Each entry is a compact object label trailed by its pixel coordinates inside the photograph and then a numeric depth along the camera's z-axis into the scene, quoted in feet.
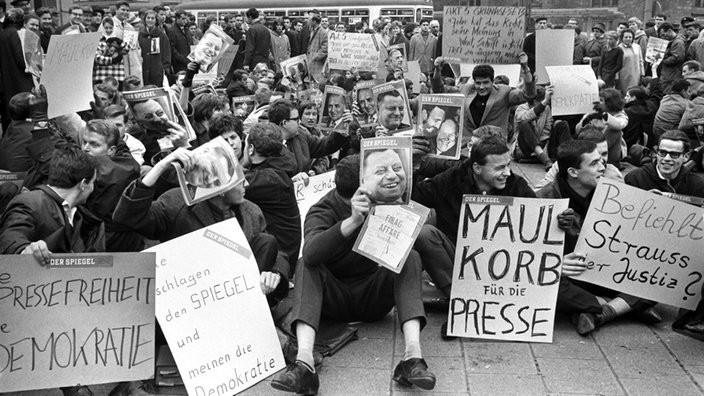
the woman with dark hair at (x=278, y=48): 53.78
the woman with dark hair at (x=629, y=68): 49.33
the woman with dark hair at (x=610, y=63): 48.52
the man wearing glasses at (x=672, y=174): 17.78
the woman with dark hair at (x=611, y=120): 26.43
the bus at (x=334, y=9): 81.25
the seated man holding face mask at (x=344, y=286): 13.67
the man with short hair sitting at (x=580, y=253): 16.22
